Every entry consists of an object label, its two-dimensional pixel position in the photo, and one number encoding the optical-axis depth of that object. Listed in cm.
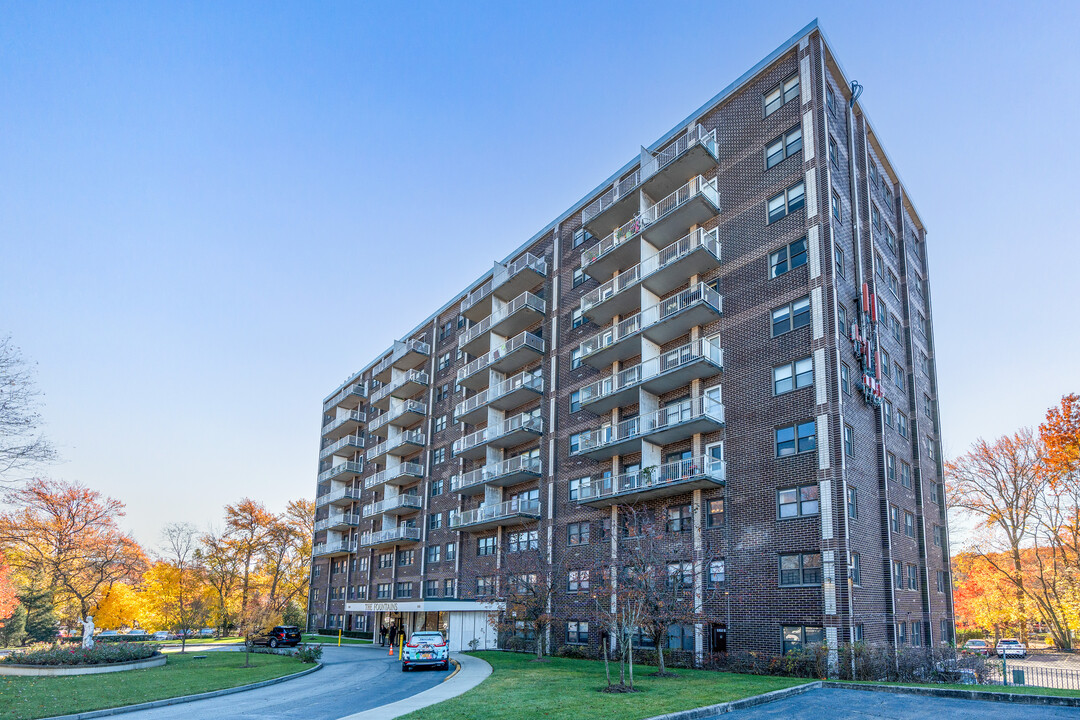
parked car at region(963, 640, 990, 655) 4546
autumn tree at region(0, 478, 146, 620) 5091
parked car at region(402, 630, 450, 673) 2806
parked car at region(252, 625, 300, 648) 4306
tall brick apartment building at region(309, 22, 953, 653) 2736
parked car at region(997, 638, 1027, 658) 4284
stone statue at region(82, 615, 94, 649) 3325
